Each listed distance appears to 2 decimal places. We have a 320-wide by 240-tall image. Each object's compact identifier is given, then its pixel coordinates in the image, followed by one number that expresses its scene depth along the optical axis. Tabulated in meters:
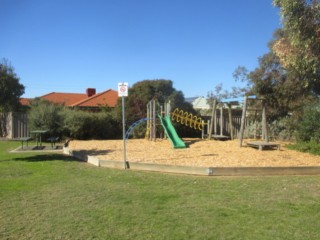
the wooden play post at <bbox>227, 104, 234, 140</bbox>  14.97
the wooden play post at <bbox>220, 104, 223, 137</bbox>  15.82
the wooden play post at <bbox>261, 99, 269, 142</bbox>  11.86
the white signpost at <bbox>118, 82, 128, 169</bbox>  8.03
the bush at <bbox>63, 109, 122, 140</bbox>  16.80
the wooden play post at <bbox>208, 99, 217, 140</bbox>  15.07
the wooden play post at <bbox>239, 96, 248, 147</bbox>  11.75
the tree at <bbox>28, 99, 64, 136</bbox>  16.51
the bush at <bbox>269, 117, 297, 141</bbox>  14.58
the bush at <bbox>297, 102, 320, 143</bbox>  11.45
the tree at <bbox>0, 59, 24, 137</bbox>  18.57
